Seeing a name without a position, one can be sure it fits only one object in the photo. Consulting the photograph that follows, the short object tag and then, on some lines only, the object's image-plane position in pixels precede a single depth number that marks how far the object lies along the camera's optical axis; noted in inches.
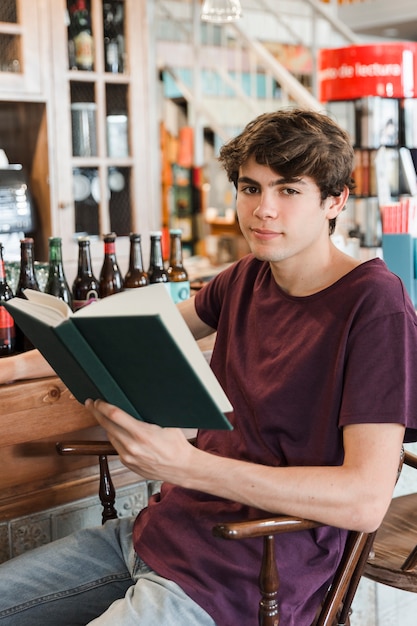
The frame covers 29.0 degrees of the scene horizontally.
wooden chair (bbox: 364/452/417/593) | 65.2
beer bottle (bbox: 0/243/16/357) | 71.4
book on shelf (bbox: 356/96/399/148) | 191.3
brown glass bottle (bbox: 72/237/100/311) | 80.3
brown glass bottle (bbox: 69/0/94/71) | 160.1
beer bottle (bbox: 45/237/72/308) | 78.5
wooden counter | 66.6
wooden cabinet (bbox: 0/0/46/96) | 150.0
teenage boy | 50.4
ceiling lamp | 133.6
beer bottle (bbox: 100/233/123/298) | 82.7
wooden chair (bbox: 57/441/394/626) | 49.0
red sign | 184.5
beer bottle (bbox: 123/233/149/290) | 84.3
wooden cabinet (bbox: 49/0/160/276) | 161.5
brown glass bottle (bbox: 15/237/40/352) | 76.1
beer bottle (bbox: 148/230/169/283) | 87.3
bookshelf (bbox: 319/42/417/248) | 183.8
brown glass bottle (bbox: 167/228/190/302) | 86.4
